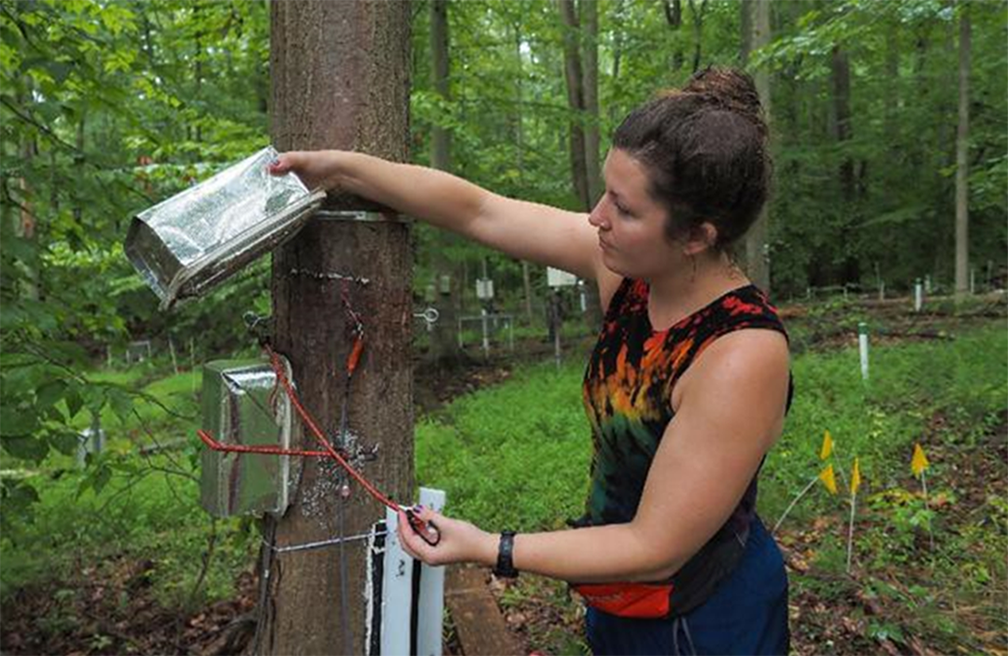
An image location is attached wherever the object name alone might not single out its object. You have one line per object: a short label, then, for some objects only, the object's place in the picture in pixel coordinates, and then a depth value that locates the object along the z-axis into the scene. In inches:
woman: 52.9
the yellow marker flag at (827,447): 148.9
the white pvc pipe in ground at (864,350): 315.0
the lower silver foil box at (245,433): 61.3
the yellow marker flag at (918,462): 147.7
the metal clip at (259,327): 69.9
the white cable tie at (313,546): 68.9
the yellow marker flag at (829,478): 148.6
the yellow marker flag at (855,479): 152.0
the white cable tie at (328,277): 66.9
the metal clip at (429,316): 71.7
